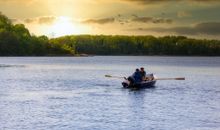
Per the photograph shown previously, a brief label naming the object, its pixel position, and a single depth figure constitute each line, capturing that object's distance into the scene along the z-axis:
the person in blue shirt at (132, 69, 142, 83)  66.47
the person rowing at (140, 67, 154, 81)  67.39
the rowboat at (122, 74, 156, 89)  67.66
